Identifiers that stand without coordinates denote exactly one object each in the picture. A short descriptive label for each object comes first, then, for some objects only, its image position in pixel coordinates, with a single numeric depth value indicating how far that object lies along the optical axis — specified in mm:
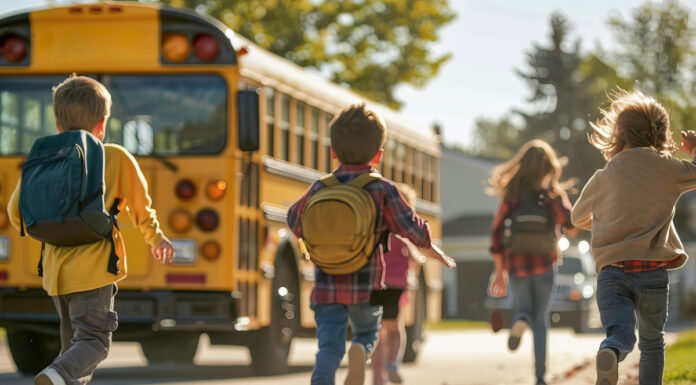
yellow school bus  15399
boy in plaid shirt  8470
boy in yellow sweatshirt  8151
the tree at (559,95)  76619
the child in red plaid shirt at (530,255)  12788
